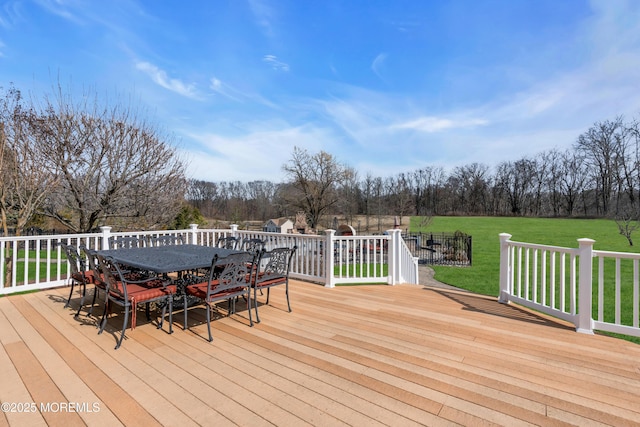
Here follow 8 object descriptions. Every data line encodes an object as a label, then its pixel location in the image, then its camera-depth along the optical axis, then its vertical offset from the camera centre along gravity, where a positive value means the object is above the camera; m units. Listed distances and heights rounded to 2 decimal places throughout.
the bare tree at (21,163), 6.01 +1.08
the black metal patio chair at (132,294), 2.81 -0.80
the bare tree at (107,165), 7.14 +1.25
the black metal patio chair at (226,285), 2.99 -0.76
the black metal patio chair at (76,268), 3.50 -0.66
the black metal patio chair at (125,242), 5.02 -0.49
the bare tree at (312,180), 25.52 +2.87
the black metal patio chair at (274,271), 3.58 -0.75
